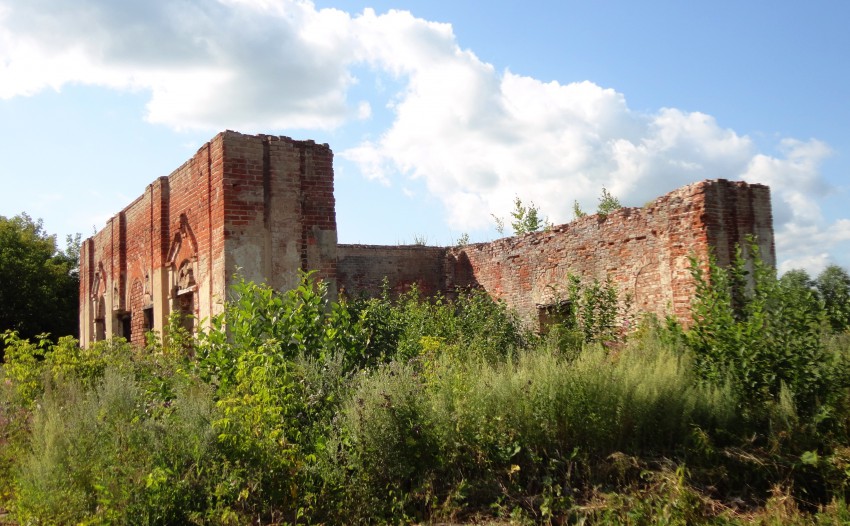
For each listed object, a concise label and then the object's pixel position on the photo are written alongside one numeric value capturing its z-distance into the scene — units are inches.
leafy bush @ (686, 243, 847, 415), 277.0
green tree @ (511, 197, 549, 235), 1219.2
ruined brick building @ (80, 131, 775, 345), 360.2
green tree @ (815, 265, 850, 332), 353.4
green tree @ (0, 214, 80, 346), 1043.9
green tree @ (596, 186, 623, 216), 1162.6
